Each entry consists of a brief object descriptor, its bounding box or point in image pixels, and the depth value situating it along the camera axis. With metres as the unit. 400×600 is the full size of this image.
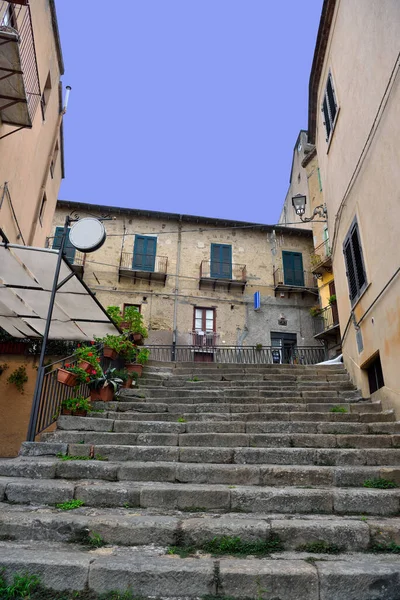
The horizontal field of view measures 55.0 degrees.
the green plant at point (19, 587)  2.40
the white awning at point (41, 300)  6.04
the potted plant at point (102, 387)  6.73
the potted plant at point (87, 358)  6.30
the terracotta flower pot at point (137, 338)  9.78
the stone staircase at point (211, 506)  2.53
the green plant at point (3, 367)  8.09
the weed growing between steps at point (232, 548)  2.90
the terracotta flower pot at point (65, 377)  5.93
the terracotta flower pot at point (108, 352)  7.89
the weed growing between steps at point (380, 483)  3.91
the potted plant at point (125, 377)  7.67
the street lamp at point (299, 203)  9.90
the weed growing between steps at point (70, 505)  3.51
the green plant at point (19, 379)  8.01
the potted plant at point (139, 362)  8.52
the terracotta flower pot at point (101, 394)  6.73
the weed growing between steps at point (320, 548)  2.97
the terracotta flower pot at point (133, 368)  8.51
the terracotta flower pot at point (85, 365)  6.27
